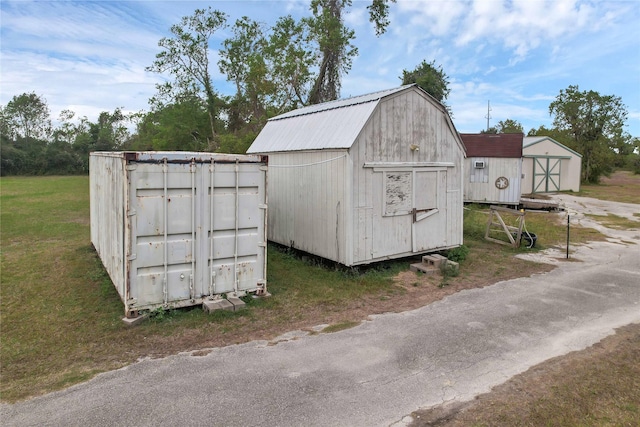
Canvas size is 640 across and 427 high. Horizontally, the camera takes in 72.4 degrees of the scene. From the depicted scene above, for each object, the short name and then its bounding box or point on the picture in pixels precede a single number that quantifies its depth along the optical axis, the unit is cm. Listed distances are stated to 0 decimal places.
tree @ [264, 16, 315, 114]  2845
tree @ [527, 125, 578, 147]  3944
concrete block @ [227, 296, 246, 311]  706
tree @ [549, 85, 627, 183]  3888
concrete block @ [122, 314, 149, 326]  645
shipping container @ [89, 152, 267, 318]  657
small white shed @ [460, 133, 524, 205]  2245
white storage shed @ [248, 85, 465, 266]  913
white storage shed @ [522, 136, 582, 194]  2888
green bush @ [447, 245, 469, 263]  1071
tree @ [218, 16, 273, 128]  3366
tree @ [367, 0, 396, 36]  2933
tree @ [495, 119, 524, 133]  5861
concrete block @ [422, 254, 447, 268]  977
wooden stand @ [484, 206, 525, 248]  1246
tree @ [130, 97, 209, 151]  3303
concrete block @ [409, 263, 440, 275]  958
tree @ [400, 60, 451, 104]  3300
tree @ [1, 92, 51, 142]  6266
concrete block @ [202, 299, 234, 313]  691
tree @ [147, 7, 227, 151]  3494
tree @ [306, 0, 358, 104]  3038
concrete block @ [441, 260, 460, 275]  965
